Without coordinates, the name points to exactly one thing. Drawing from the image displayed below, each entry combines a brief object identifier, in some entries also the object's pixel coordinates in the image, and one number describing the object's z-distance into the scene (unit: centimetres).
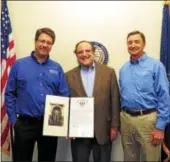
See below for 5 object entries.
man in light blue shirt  268
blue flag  323
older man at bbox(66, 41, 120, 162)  283
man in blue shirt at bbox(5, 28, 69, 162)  270
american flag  323
